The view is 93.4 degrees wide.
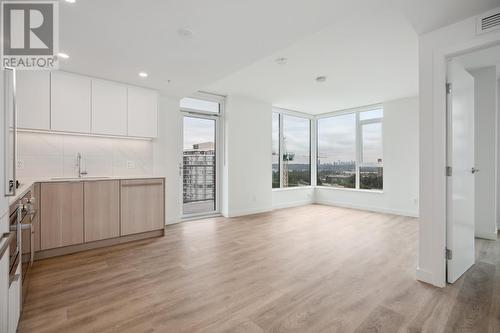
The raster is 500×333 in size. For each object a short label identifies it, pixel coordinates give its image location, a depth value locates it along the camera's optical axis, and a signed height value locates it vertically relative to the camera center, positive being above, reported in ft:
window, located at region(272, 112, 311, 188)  21.21 +1.46
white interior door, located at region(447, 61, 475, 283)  7.27 -0.21
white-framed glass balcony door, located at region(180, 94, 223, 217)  16.25 +0.77
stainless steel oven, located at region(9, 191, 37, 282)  4.95 -1.37
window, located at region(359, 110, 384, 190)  19.53 +1.20
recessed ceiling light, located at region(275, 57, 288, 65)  11.10 +5.04
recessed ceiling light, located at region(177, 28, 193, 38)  7.38 +4.27
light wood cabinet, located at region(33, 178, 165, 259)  9.16 -2.10
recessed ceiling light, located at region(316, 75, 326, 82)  13.47 +5.09
